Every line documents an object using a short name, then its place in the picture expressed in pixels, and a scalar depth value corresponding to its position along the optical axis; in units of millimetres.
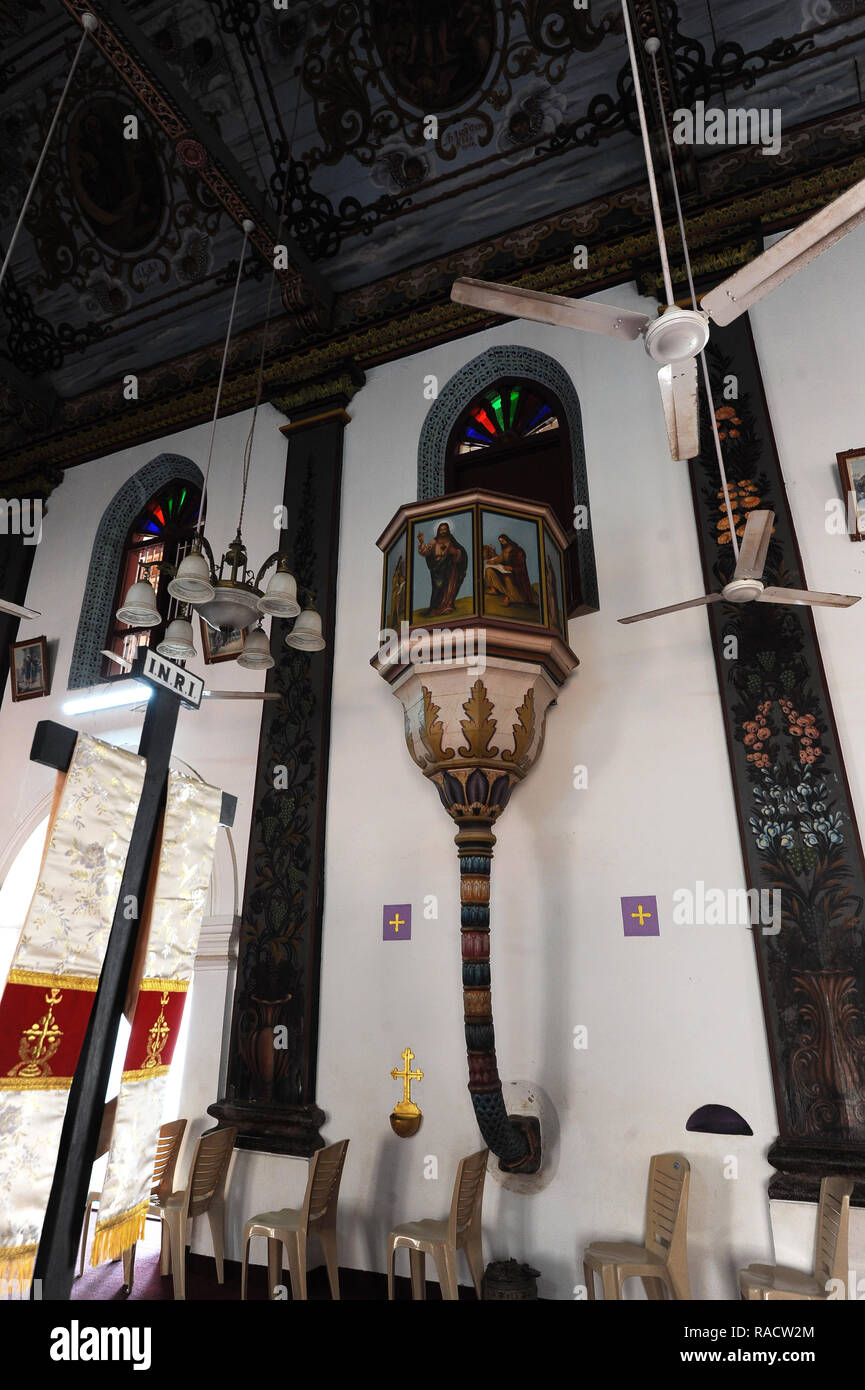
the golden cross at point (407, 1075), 4941
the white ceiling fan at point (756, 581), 4102
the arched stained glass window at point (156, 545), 7660
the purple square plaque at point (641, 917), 4770
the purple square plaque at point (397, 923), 5410
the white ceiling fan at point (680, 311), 2898
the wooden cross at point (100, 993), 2604
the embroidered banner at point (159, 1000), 2975
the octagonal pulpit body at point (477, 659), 4828
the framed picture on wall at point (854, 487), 5055
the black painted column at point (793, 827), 4152
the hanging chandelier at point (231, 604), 4848
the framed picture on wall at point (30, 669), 7664
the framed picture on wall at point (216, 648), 6750
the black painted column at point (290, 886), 5332
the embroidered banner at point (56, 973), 2633
